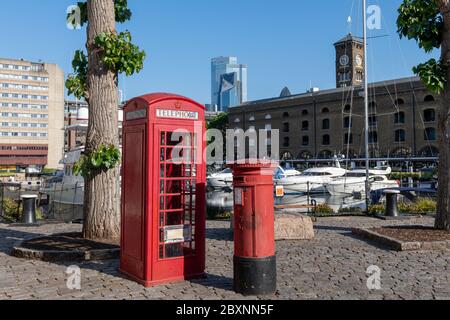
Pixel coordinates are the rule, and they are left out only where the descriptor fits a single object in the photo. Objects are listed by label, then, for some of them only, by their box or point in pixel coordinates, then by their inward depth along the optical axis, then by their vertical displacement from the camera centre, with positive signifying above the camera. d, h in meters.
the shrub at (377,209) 16.31 -1.49
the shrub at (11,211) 15.52 -1.47
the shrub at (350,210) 17.54 -1.69
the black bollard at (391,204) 14.88 -1.17
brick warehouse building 62.78 +9.87
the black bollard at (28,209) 13.94 -1.19
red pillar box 5.90 -0.84
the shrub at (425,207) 16.28 -1.41
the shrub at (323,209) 16.98 -1.56
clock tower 89.06 +23.97
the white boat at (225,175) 29.04 -0.24
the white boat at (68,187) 23.41 -0.81
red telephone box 6.22 -0.26
